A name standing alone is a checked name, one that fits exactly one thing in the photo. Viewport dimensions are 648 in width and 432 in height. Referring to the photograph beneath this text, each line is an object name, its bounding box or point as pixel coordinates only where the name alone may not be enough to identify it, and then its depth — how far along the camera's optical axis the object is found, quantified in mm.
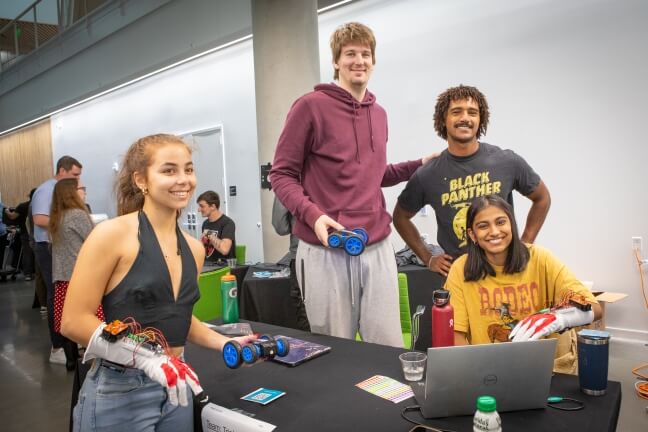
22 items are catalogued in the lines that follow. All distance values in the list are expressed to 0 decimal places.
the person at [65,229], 3547
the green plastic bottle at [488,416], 1012
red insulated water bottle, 1543
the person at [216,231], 4738
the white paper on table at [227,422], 1228
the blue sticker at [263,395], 1364
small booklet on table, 1646
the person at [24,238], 8203
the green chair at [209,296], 3566
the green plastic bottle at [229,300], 2168
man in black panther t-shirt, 2117
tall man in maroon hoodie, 1896
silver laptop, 1156
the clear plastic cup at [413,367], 1451
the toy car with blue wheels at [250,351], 1370
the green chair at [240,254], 5445
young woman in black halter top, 1208
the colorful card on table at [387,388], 1343
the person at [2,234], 9030
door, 7184
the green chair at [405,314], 2766
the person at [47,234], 4141
